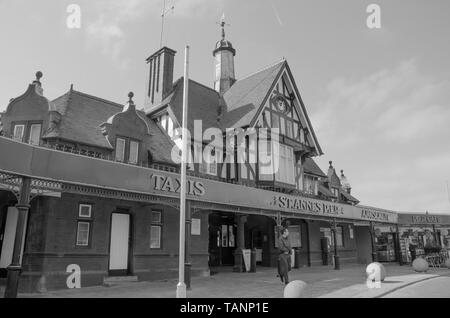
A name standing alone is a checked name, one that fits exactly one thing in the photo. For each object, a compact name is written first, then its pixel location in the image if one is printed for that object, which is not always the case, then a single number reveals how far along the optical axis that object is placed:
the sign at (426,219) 27.73
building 12.28
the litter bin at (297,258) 23.16
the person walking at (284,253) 13.20
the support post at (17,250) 9.45
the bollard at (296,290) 8.89
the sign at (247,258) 19.38
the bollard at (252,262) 19.44
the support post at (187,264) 12.74
